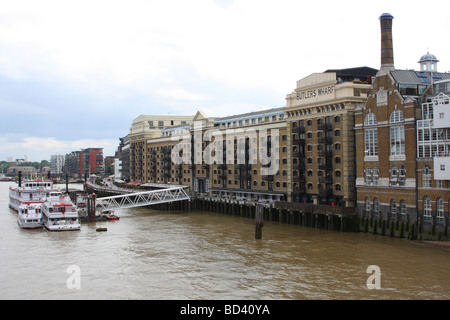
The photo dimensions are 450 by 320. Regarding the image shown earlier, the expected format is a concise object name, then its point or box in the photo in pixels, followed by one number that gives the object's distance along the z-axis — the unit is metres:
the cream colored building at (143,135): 131.19
